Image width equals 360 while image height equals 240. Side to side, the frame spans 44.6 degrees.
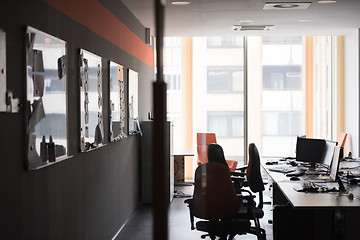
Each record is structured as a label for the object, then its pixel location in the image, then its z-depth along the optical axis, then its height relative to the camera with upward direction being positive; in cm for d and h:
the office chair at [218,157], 526 -59
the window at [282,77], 865 +62
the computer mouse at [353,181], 434 -73
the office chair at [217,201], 379 -80
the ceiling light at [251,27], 742 +139
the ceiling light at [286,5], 573 +137
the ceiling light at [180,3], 560 +137
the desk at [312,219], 357 -100
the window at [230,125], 862 -32
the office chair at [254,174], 506 -76
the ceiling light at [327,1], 567 +138
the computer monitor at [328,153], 474 -50
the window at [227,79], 864 +60
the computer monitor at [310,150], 521 -51
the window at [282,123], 870 -29
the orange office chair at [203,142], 780 -59
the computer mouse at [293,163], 572 -72
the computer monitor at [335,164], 422 -55
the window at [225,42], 867 +133
